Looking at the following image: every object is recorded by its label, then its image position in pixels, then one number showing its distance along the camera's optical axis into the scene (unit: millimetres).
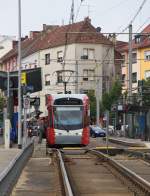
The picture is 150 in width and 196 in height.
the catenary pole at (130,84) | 53281
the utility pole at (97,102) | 76938
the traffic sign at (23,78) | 37188
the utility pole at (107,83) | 93562
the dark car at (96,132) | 71250
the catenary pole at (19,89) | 34044
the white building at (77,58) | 94062
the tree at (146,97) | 59006
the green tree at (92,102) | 89312
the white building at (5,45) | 133875
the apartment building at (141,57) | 97062
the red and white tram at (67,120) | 38062
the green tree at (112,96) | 83625
